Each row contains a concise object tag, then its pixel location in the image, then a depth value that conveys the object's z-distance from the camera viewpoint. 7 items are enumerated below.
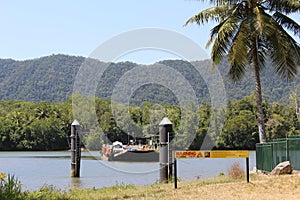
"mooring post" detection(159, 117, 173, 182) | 20.19
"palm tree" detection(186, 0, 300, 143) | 22.47
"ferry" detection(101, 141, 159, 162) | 61.88
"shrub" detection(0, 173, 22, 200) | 12.27
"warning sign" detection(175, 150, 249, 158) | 15.40
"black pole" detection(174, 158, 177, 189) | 14.96
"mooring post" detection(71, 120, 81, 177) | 36.75
